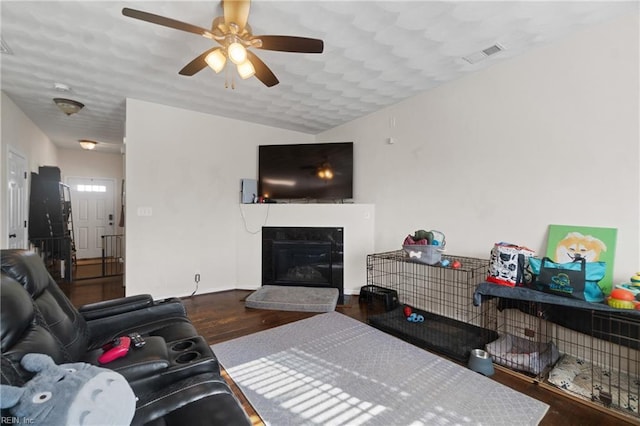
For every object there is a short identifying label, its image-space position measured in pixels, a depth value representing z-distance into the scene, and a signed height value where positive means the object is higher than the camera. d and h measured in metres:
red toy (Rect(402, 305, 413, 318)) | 3.14 -1.09
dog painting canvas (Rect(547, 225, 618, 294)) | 2.08 -0.23
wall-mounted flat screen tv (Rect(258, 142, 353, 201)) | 4.30 +0.64
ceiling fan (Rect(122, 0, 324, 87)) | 1.78 +1.14
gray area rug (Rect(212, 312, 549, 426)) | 1.68 -1.19
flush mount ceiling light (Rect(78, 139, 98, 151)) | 5.48 +1.29
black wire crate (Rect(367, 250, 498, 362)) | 2.59 -1.07
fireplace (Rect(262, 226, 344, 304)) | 4.02 -0.64
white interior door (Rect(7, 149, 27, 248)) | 3.59 +0.12
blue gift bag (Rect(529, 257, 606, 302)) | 1.93 -0.44
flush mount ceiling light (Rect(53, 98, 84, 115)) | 3.46 +1.29
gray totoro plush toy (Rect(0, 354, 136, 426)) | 0.73 -0.52
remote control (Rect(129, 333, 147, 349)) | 1.46 -0.68
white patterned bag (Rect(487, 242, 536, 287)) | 2.22 -0.40
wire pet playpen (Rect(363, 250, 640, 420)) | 1.87 -1.06
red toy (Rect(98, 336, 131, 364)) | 1.35 -0.69
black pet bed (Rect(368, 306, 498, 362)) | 2.45 -1.14
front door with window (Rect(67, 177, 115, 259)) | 6.77 -0.06
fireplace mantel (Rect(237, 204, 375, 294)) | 4.00 -0.21
